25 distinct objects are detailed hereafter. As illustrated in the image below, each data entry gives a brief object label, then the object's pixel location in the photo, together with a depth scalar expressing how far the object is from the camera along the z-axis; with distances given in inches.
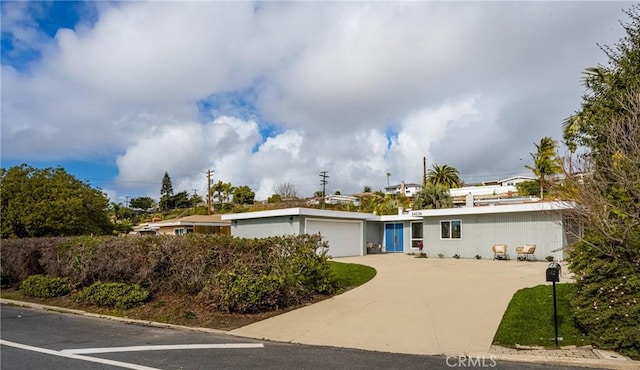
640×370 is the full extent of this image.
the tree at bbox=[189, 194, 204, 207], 3144.7
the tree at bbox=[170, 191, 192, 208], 3253.0
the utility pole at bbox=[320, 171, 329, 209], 2364.9
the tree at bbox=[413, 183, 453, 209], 1357.0
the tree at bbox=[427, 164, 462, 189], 1892.2
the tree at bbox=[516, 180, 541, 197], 1812.5
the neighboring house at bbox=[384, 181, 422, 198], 3846.0
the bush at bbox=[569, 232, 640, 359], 256.7
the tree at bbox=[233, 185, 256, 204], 2795.3
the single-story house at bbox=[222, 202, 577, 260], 862.5
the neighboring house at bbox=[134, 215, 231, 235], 1434.5
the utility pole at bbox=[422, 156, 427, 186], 1964.4
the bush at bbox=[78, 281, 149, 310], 423.8
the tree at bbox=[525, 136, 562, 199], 1423.5
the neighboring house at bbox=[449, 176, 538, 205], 2425.1
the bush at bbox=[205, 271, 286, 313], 379.2
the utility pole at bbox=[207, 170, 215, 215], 2126.5
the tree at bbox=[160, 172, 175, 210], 3333.9
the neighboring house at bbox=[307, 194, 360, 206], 2930.6
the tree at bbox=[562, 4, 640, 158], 465.7
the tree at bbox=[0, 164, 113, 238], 722.2
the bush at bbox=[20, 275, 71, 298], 507.2
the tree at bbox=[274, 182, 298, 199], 2431.7
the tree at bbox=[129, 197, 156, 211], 3523.6
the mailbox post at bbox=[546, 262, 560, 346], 281.4
